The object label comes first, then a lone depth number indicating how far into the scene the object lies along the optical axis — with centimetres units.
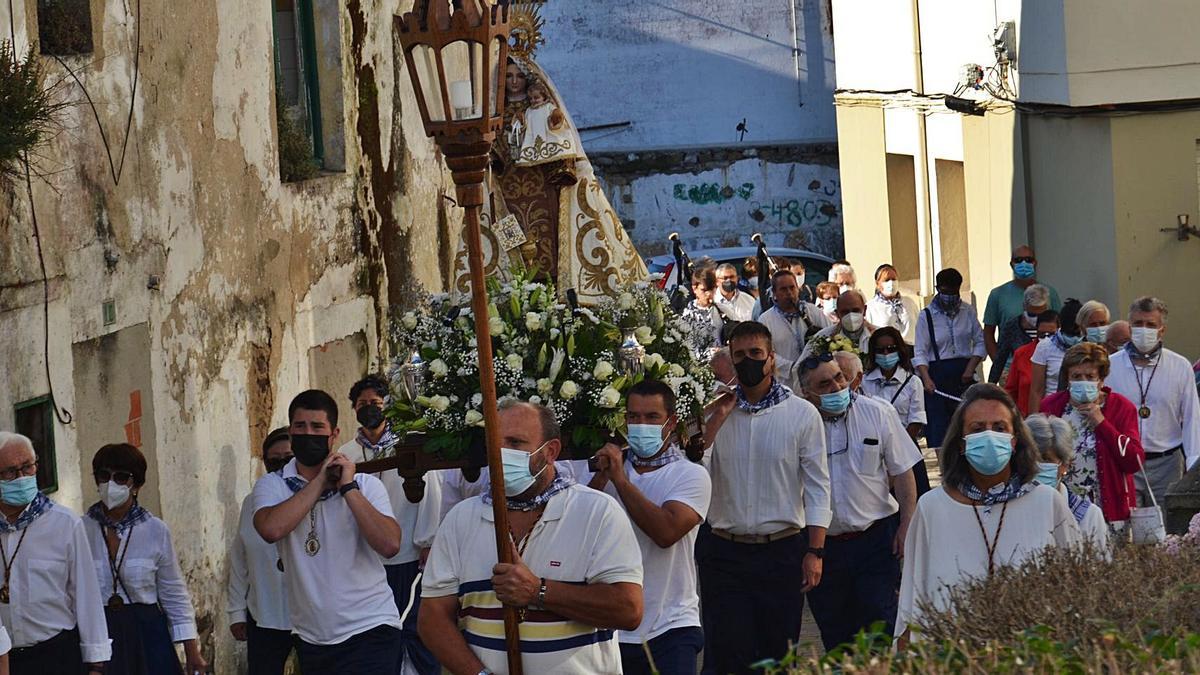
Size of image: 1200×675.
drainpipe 2648
